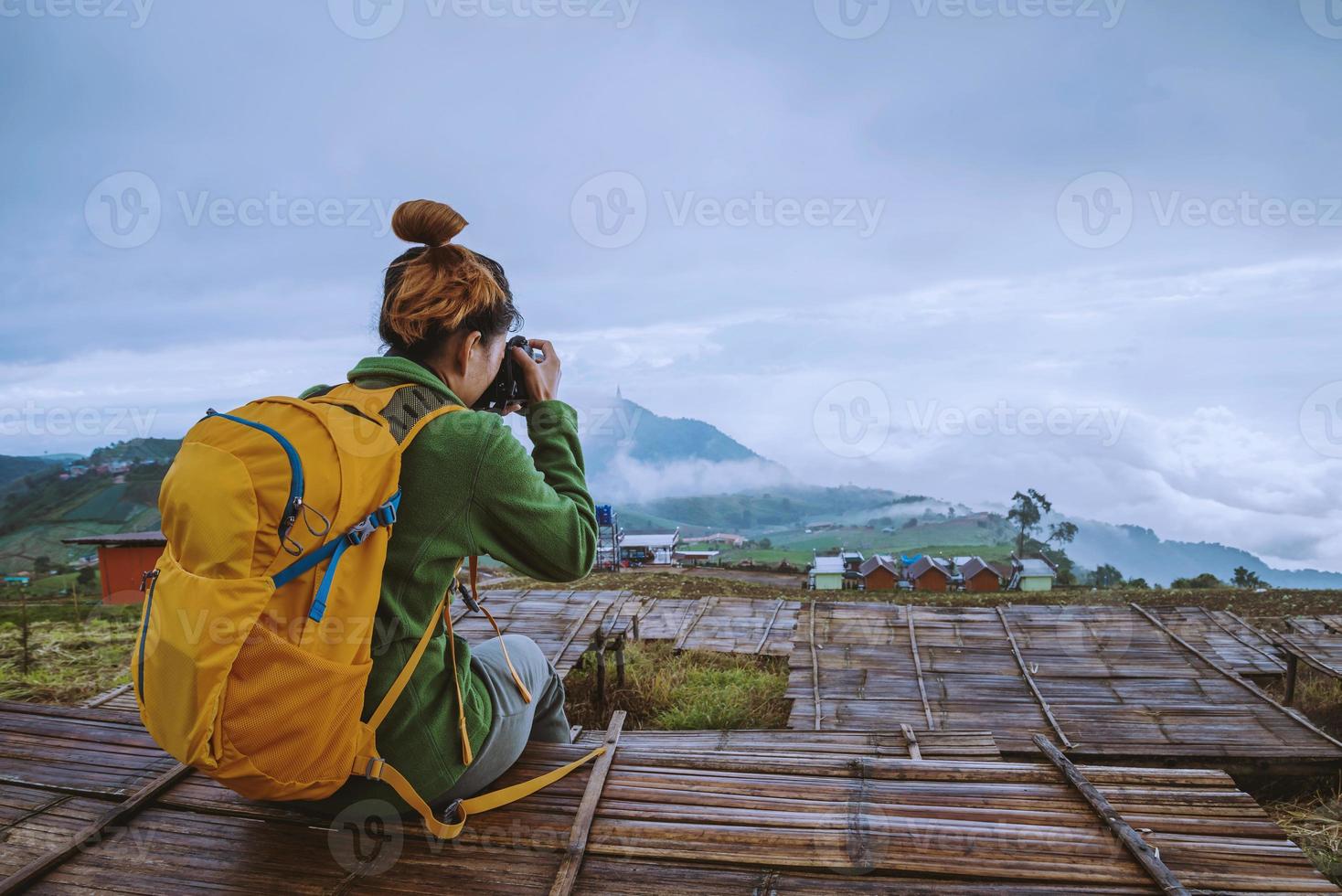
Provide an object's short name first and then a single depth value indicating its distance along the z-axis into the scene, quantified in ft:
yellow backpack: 4.36
